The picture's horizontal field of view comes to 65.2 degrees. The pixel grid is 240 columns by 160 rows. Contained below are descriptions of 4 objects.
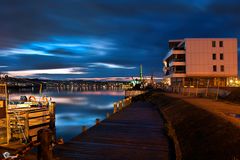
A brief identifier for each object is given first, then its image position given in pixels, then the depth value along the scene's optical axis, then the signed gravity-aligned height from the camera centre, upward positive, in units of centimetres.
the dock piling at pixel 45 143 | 472 -154
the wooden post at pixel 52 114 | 1566 -273
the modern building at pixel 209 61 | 4736 +529
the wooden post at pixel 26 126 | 1147 -276
